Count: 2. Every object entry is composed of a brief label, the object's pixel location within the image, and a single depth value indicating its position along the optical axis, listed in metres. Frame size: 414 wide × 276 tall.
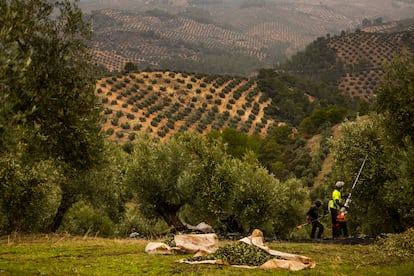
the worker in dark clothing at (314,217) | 26.72
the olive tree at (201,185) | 31.09
